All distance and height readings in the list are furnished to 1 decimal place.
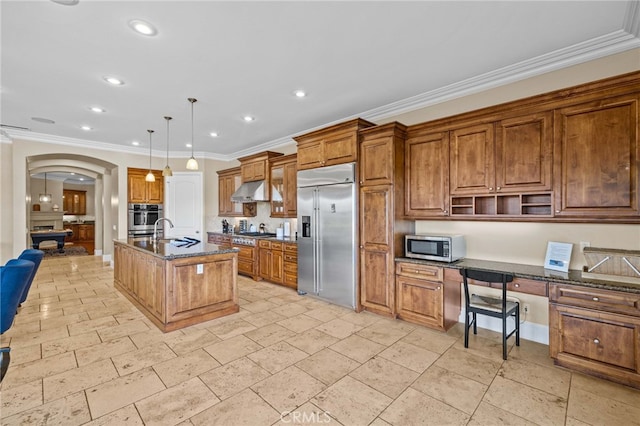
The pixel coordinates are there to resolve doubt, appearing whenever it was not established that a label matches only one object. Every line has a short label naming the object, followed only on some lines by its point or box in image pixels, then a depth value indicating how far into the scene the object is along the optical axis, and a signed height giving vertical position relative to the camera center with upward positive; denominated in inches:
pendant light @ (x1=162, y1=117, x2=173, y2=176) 187.2 +25.8
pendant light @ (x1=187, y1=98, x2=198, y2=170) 171.5 +27.8
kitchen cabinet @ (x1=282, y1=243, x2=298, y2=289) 201.3 -36.3
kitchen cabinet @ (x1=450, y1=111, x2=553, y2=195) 114.0 +23.8
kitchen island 136.6 -35.3
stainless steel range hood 240.8 +16.6
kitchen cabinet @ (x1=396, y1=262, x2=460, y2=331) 133.6 -39.9
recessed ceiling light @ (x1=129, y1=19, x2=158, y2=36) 94.4 +61.1
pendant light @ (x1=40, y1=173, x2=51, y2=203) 472.1 +26.4
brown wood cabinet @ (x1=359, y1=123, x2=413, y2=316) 147.9 +0.1
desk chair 109.9 -37.0
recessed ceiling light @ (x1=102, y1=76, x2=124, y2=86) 133.8 +61.1
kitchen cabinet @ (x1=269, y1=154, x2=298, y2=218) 219.3 +20.5
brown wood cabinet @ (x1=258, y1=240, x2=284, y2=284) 212.2 -36.3
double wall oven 279.9 -4.6
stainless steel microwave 133.6 -16.5
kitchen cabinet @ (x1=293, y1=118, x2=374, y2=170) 161.5 +39.8
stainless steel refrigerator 162.7 -12.6
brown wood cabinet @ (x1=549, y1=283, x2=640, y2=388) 90.5 -39.1
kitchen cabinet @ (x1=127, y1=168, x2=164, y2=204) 277.0 +24.0
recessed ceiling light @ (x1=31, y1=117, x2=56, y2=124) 190.4 +61.2
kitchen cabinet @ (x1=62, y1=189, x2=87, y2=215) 536.7 +19.7
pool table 379.2 -32.4
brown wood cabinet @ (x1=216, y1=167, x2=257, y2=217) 277.6 +16.4
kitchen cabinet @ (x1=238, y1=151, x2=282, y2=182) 241.6 +40.0
